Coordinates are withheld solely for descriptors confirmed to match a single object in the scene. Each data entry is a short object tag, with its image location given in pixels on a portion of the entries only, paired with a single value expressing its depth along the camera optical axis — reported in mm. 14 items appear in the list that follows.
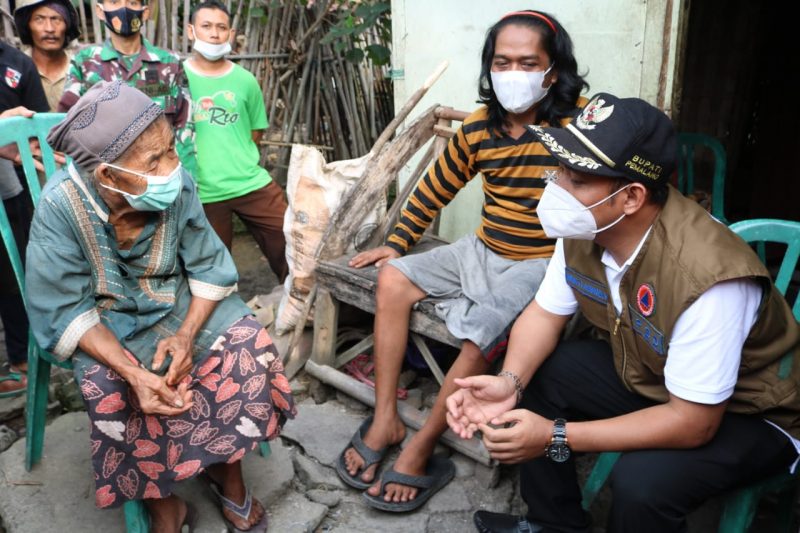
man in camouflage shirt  3340
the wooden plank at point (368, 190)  3178
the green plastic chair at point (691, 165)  3801
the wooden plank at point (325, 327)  3174
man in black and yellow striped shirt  2557
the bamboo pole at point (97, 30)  4762
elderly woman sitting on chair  2059
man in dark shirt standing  3070
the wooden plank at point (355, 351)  3129
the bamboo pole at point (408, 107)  3301
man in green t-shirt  3697
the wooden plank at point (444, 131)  3451
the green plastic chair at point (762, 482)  1910
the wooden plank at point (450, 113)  3422
